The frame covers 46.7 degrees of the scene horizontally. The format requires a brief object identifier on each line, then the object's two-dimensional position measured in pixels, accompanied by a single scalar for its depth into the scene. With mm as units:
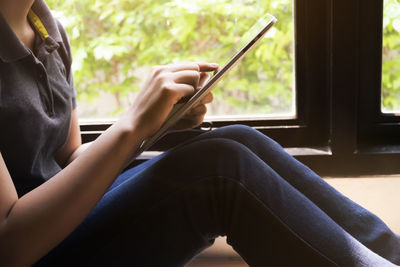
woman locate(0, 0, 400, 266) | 667
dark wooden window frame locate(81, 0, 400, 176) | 1274
